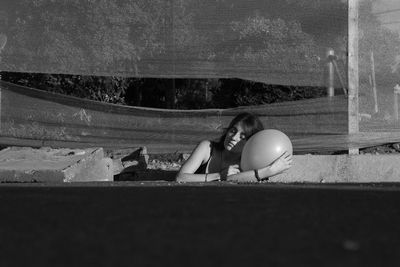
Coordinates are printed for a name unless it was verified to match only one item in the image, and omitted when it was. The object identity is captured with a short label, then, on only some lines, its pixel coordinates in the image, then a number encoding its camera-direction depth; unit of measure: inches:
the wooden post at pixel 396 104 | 263.1
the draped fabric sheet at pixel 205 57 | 261.7
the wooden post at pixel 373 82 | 262.2
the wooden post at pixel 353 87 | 260.5
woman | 222.1
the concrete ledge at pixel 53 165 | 223.8
